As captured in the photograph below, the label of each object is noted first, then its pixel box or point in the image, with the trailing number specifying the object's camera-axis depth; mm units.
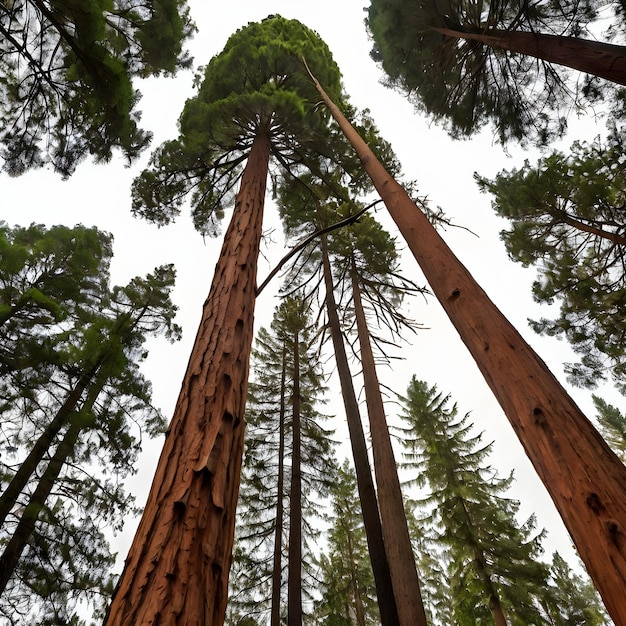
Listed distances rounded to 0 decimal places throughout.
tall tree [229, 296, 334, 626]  11859
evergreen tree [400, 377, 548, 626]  10742
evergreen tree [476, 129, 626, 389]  9070
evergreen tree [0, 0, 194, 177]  5602
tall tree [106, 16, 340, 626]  1640
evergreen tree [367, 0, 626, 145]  7320
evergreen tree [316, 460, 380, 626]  16969
